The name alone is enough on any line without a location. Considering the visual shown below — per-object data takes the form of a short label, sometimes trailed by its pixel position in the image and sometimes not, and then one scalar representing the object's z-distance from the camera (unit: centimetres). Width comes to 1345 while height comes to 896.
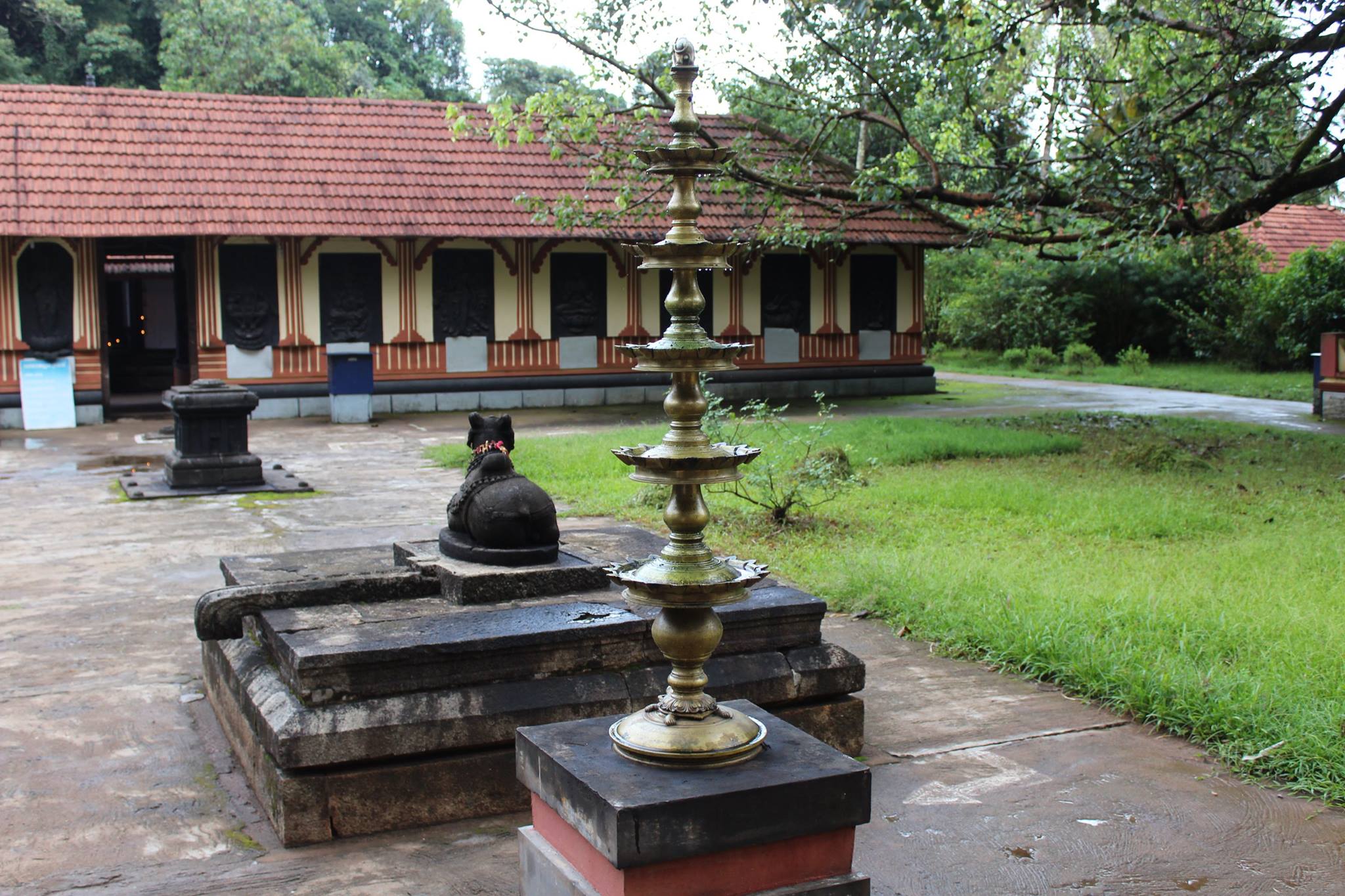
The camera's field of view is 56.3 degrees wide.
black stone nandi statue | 508
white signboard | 1596
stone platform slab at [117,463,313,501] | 1056
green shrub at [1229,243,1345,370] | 2270
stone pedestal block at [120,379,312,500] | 1092
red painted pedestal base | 281
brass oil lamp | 298
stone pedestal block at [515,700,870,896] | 276
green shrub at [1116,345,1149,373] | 2486
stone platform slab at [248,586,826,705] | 412
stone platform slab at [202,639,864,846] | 396
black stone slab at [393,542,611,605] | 488
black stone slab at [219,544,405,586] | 530
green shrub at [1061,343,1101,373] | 2584
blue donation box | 1680
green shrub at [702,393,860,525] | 895
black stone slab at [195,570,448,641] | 485
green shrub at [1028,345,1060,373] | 2634
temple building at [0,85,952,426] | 1658
